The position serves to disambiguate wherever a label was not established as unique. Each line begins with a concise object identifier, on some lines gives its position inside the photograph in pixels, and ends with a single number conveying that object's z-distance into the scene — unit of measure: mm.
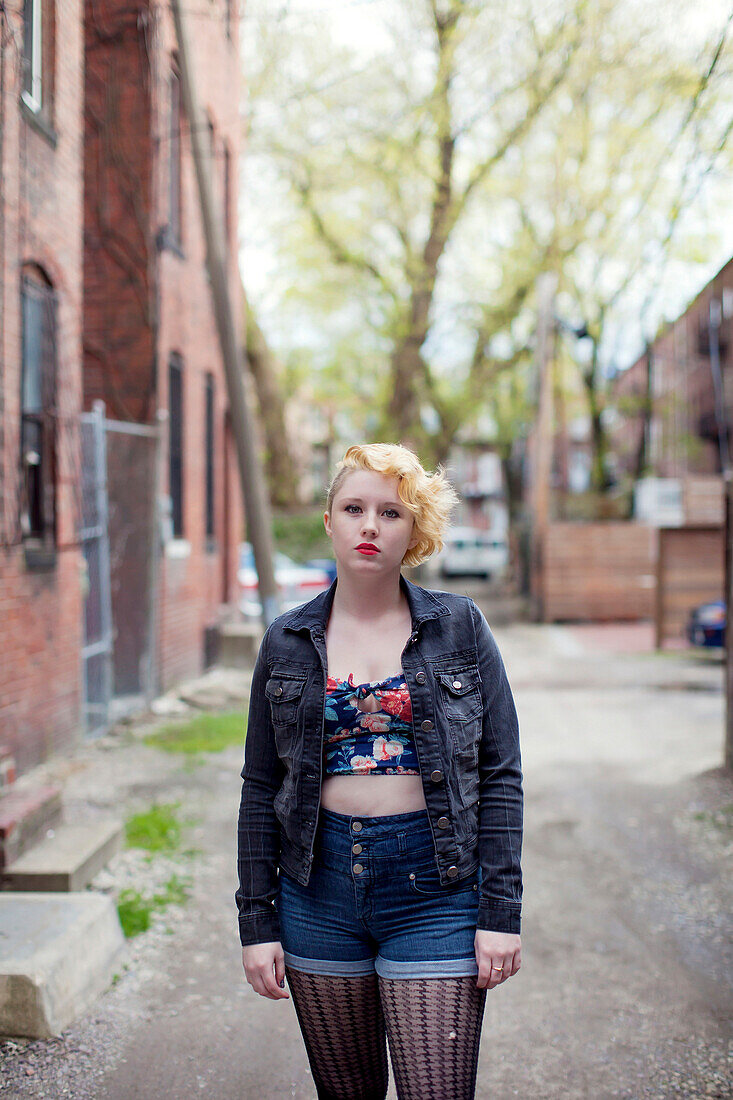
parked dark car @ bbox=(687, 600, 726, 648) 14367
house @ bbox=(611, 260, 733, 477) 26855
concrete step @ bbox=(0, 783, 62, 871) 4641
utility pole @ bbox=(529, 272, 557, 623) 21078
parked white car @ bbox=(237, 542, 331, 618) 16172
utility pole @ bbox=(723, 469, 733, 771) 6871
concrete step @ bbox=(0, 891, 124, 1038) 3494
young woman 2080
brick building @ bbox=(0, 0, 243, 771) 7039
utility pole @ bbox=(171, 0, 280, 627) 8562
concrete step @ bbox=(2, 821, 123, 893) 4566
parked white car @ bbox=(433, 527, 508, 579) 35469
